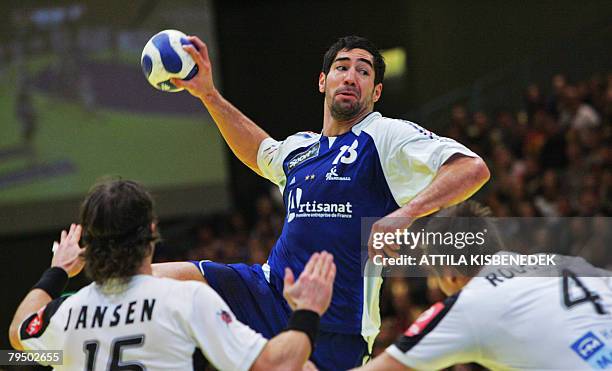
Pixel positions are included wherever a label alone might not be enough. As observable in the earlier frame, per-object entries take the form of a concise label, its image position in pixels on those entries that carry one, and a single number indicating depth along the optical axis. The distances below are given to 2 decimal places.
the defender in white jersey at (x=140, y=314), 8.15
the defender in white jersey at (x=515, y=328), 8.27
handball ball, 12.21
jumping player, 11.53
